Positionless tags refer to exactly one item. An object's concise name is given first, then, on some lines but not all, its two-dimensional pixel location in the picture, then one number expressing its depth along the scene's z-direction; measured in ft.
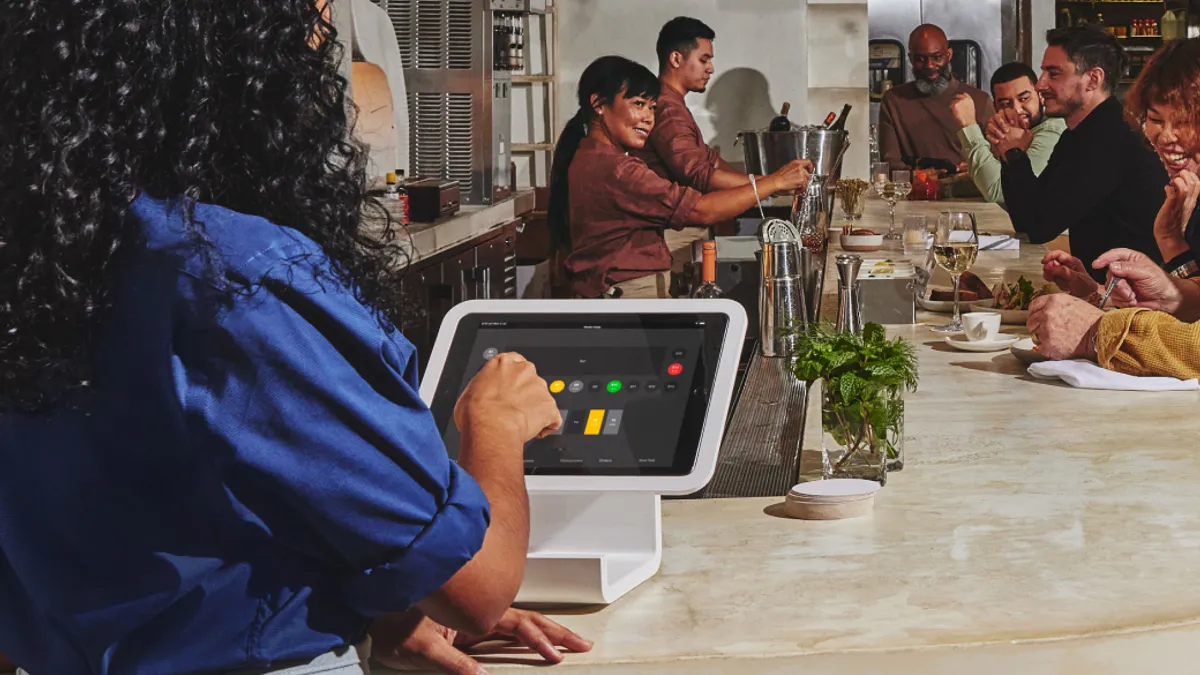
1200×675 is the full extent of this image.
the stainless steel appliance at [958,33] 33.94
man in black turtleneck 12.90
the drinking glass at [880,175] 18.92
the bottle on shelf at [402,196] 14.38
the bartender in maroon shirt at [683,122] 19.89
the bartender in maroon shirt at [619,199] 16.84
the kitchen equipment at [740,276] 12.17
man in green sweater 17.28
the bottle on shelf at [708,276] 9.14
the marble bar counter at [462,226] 14.64
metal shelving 25.85
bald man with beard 24.67
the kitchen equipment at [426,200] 15.52
